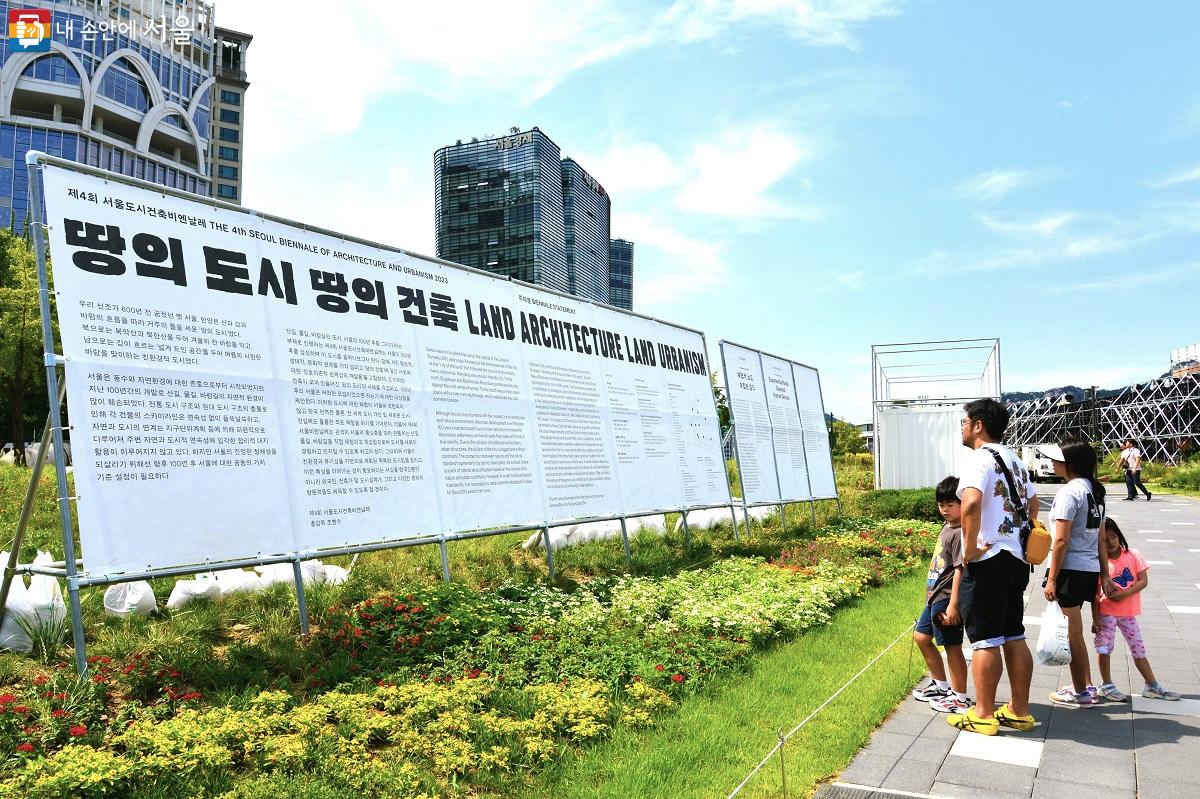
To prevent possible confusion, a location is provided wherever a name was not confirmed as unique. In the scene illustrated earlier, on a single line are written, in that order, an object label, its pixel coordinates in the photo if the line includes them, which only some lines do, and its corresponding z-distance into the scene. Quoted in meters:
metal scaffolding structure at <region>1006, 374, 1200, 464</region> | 68.88
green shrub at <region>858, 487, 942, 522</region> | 17.08
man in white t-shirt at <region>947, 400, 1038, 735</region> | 4.92
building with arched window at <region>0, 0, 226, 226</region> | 69.69
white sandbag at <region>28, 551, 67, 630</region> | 5.84
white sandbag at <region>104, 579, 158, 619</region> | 6.49
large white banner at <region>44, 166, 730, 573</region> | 5.80
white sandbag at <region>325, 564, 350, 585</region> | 7.95
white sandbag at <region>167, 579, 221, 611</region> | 6.93
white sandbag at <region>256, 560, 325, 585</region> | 7.68
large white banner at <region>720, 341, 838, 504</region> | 15.23
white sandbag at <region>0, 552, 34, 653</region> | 5.73
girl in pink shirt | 5.69
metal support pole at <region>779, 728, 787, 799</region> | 3.94
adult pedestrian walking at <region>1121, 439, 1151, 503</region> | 25.57
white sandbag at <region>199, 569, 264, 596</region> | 7.31
